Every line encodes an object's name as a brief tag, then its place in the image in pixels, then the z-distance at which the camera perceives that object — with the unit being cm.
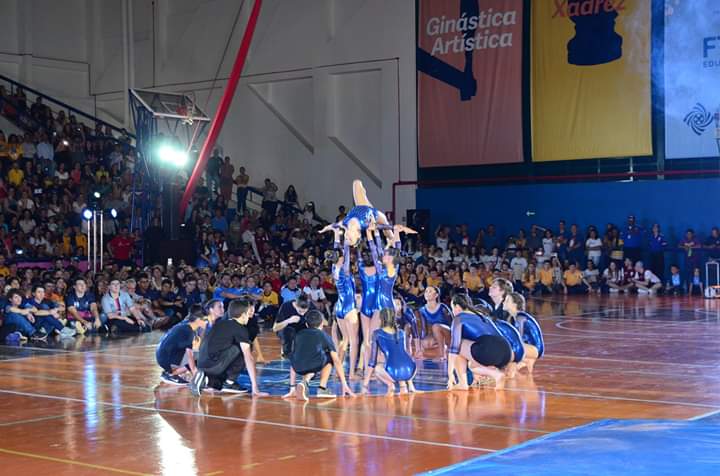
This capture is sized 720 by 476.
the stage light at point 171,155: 2273
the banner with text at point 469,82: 2692
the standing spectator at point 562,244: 2534
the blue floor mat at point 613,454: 643
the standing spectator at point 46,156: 2614
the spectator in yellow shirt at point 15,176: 2509
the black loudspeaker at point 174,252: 2150
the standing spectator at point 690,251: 2391
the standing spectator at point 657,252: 2433
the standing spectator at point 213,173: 2905
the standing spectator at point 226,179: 2958
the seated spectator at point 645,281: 2406
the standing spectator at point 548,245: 2534
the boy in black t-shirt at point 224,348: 1030
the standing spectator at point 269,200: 2855
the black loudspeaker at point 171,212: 2214
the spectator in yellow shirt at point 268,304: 1889
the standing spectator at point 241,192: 2920
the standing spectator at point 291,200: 2923
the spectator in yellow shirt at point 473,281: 2248
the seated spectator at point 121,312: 1723
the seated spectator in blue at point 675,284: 2389
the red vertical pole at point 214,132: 2203
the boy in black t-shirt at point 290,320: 1120
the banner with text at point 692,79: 2309
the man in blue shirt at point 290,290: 1806
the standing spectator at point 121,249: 2264
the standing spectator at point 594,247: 2505
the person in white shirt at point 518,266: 2455
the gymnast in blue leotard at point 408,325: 1319
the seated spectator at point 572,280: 2450
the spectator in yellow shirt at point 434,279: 2122
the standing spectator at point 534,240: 2570
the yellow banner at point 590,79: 2477
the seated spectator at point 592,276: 2481
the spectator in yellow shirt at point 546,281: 2450
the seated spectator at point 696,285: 2358
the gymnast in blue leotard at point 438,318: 1289
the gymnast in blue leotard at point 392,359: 1023
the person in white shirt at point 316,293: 1856
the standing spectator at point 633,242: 2450
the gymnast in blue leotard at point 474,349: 1049
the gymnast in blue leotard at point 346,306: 1141
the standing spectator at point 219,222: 2680
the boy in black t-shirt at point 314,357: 1010
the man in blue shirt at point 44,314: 1625
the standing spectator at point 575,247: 2528
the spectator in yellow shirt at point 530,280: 2428
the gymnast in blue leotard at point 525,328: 1174
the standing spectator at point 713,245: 2353
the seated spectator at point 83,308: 1686
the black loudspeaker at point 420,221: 2677
